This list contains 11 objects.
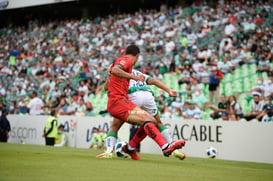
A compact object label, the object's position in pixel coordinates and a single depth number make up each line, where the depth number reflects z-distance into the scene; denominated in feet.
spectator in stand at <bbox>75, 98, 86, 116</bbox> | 61.99
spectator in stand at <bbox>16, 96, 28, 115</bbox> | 69.71
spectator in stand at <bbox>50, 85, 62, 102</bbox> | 70.31
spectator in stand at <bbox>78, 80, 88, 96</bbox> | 69.12
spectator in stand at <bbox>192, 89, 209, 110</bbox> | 55.11
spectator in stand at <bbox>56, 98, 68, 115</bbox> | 63.67
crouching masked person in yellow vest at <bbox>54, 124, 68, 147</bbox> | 55.52
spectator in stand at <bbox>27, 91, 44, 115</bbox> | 66.54
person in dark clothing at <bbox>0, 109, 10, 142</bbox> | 60.18
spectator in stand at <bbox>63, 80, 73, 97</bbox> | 69.77
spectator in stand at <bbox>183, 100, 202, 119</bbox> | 51.22
